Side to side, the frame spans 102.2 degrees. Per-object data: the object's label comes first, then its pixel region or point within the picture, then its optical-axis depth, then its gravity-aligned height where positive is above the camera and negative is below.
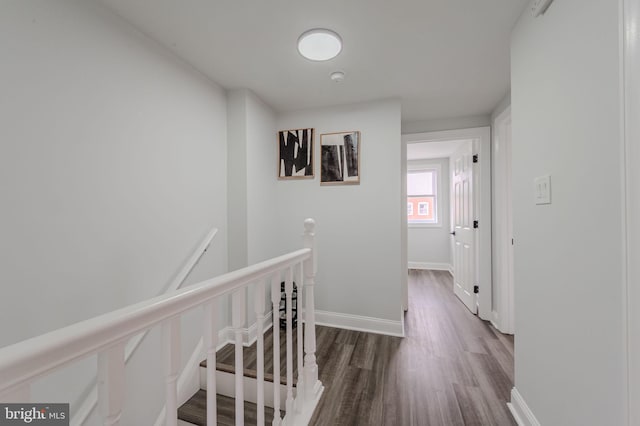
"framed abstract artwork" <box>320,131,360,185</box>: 2.60 +0.54
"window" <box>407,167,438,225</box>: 5.41 +0.31
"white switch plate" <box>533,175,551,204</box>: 1.18 +0.10
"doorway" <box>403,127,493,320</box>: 2.75 +0.02
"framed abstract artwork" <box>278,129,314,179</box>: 2.73 +0.62
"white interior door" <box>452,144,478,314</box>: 2.97 -0.25
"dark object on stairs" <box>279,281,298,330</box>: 2.57 -1.01
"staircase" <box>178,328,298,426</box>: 1.73 -1.32
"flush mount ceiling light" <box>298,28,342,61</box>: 1.61 +1.10
